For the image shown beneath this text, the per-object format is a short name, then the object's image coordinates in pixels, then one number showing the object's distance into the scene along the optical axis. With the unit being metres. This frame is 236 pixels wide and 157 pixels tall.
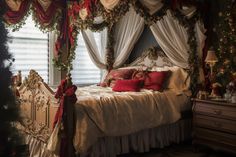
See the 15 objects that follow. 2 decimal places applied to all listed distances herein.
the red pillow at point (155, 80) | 3.82
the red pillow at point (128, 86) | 3.85
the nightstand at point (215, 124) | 3.07
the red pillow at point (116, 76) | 4.30
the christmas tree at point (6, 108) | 1.58
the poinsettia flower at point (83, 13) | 3.67
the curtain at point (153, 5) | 3.31
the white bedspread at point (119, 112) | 2.88
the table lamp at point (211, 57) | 3.40
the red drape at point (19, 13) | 4.14
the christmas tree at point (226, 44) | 3.43
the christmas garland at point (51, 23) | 4.41
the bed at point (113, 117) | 2.94
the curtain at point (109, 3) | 3.22
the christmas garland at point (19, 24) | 4.21
